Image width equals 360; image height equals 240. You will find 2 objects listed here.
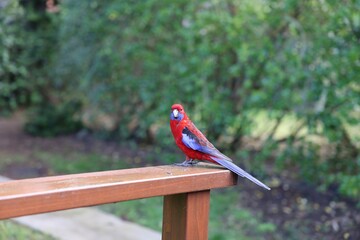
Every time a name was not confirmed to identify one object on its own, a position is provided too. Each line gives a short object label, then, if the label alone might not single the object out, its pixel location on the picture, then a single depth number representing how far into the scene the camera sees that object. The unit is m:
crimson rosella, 2.61
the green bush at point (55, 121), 9.55
